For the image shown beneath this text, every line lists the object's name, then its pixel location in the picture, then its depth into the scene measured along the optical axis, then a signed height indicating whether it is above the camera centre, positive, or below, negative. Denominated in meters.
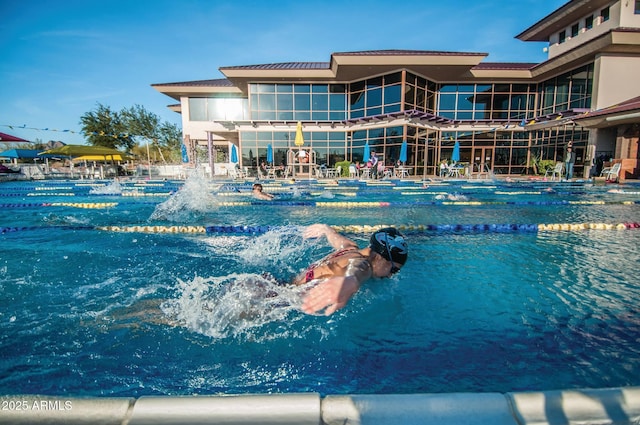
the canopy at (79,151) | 18.47 +1.16
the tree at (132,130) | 36.22 +4.98
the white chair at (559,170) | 16.14 +0.17
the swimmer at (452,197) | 10.10 -0.79
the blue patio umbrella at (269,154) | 19.84 +1.09
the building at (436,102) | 16.97 +4.52
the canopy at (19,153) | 23.83 +1.29
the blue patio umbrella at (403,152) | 17.70 +1.13
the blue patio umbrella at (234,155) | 20.09 +1.05
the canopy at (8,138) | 19.82 +2.01
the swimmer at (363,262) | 2.51 -0.73
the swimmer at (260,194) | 9.32 -0.65
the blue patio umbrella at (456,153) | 18.67 +1.15
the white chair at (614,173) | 14.77 +0.03
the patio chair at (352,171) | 19.11 +0.06
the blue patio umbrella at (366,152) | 18.73 +1.17
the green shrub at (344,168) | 20.36 +0.25
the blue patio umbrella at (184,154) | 20.75 +1.10
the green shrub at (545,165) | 19.22 +0.50
